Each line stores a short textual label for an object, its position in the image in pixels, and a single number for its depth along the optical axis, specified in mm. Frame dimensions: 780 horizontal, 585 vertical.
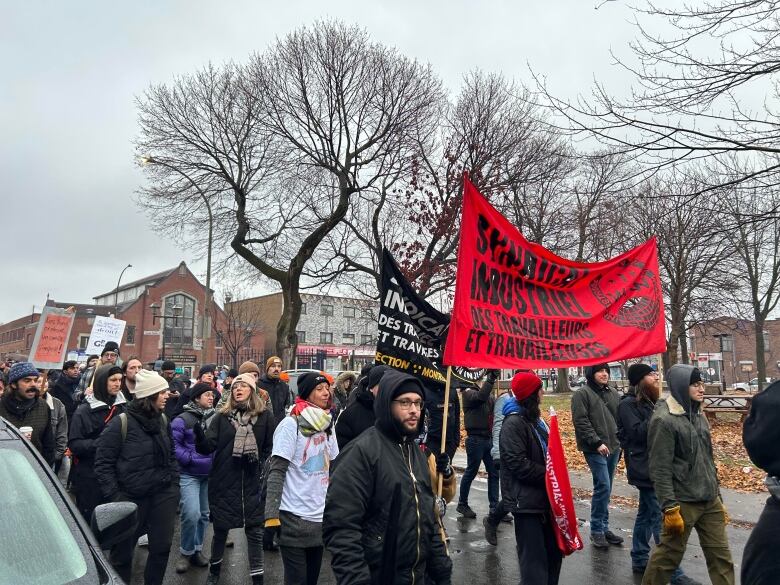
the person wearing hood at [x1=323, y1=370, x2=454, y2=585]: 2996
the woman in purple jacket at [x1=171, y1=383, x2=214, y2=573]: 6176
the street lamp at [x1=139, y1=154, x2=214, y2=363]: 21553
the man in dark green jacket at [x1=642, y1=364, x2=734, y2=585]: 4832
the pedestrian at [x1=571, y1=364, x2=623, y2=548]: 6855
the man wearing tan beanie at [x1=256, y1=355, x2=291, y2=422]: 9047
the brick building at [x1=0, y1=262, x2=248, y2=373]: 60875
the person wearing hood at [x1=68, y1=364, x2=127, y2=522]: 6000
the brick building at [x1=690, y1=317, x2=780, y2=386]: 70062
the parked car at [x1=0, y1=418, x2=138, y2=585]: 2375
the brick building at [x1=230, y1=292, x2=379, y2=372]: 66875
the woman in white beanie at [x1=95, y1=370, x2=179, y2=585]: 4871
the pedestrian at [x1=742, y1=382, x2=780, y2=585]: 1877
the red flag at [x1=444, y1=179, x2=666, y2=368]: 4984
